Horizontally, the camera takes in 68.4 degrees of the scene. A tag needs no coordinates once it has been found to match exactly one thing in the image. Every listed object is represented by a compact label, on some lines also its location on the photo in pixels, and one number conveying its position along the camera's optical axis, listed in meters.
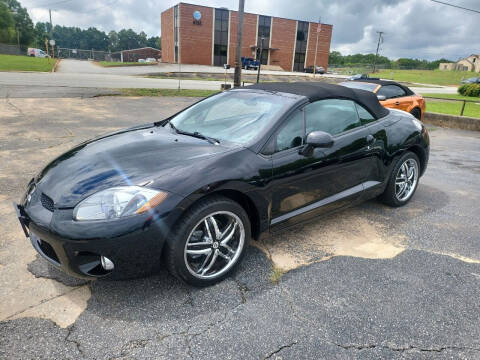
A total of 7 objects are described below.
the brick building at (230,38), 51.22
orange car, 9.42
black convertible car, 2.33
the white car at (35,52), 65.00
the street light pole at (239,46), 14.85
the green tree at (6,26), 80.25
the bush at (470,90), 23.18
